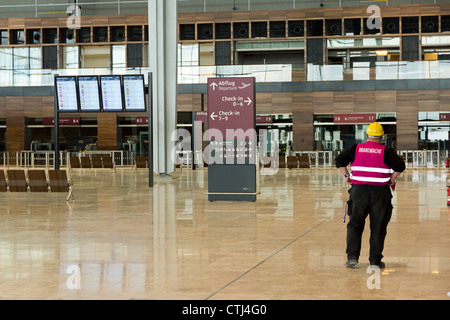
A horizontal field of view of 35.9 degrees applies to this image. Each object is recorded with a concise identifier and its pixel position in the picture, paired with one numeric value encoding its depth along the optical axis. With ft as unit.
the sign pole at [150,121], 75.87
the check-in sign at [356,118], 125.49
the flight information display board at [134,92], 74.95
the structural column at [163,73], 86.89
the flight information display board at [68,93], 74.13
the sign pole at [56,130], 66.80
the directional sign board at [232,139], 53.47
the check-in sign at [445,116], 123.38
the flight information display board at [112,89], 75.10
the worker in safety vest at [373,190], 25.40
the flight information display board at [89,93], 74.38
